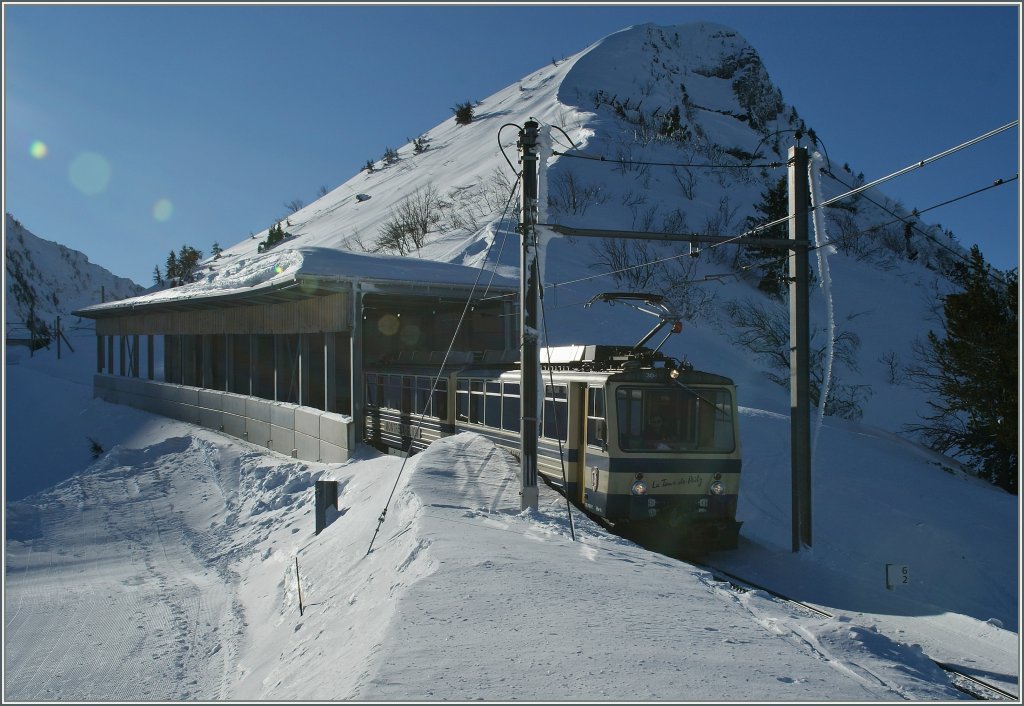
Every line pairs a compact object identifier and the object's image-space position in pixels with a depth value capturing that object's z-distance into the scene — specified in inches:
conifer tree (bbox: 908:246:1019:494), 740.0
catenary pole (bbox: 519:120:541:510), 435.8
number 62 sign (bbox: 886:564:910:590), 361.7
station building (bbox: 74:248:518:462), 733.3
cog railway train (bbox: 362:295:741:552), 410.6
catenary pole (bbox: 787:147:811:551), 457.4
